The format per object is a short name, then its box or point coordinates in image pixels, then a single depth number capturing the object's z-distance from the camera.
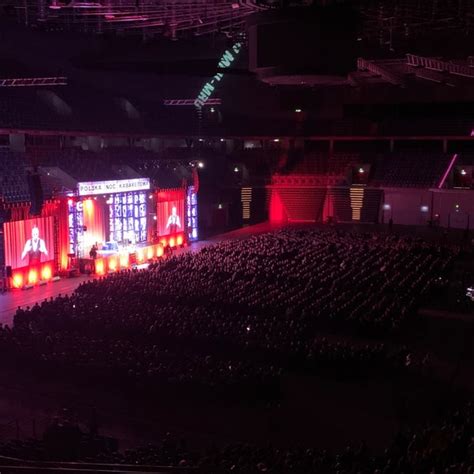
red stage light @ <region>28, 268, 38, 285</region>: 24.72
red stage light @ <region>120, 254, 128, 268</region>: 28.19
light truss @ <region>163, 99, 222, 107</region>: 37.72
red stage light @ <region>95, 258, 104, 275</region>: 26.95
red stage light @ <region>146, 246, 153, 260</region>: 29.93
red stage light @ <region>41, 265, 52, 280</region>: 25.43
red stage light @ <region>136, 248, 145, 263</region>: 29.29
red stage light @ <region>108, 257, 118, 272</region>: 27.57
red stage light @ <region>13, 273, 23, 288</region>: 23.94
